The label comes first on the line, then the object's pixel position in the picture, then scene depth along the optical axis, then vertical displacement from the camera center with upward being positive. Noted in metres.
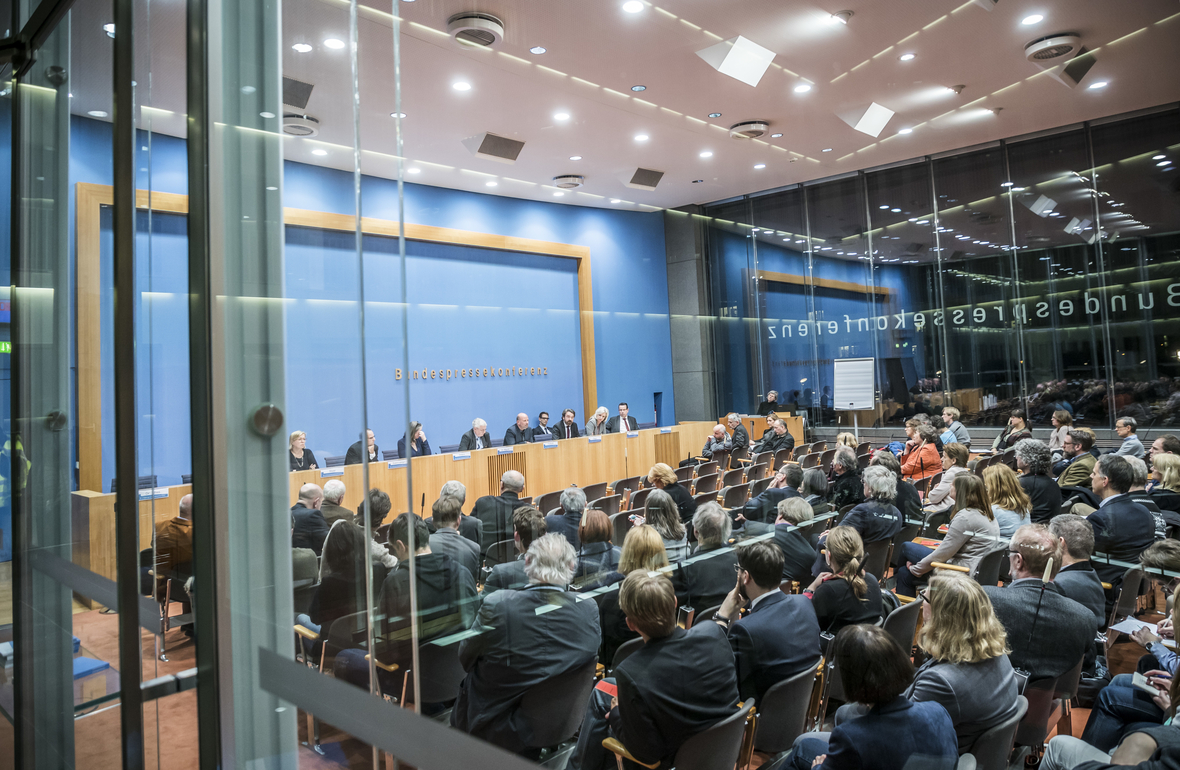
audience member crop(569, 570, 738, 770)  2.22 -0.95
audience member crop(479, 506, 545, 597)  2.53 -0.63
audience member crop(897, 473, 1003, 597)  4.54 -0.91
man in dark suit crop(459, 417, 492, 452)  5.39 -0.18
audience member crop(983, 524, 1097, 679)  2.77 -0.98
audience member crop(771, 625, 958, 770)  1.88 -0.93
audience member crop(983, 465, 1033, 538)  4.85 -0.77
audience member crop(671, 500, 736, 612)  3.58 -0.89
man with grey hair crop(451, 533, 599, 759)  1.67 -0.74
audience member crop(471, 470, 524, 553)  3.82 -0.65
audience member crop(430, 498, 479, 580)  1.95 -0.39
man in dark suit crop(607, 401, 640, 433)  9.84 -0.16
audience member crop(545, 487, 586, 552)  4.11 -0.71
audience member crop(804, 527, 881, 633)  3.30 -0.94
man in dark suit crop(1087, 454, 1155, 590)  4.20 -0.89
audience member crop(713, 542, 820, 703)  2.69 -0.95
